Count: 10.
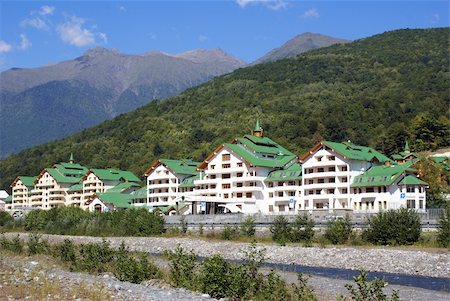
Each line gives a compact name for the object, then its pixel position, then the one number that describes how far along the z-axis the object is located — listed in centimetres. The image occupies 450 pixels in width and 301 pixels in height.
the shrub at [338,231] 5431
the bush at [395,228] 5088
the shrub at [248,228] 6334
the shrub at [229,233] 6309
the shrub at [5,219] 10034
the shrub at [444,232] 4756
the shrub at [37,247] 4583
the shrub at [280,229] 5836
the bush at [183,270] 2961
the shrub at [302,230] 5734
